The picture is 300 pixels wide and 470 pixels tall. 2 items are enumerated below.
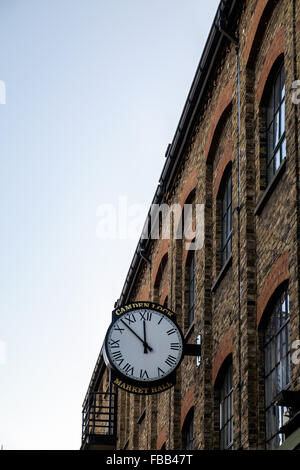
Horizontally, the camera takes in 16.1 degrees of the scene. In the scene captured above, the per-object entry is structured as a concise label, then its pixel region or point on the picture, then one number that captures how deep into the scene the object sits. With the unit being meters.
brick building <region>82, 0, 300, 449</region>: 14.91
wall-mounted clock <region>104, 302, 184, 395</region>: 18.75
